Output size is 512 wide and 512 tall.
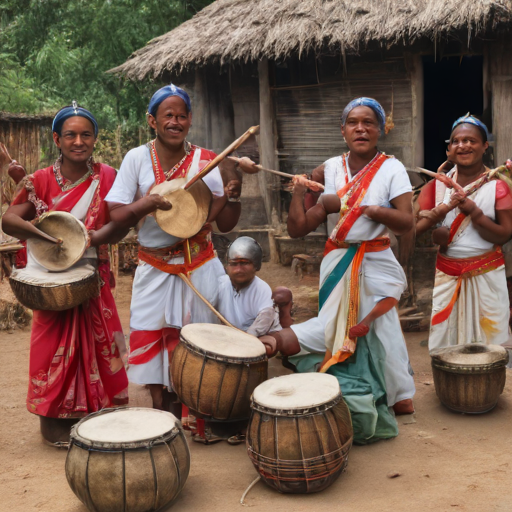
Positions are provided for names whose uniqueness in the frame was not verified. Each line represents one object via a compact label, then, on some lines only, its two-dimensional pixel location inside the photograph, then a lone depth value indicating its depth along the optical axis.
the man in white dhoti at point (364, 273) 4.10
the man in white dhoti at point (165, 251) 4.13
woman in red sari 4.20
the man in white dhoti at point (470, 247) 4.82
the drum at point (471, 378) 4.51
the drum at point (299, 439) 3.46
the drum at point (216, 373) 3.83
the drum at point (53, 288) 3.99
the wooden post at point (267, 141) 9.24
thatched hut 7.65
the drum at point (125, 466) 3.18
